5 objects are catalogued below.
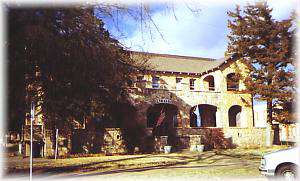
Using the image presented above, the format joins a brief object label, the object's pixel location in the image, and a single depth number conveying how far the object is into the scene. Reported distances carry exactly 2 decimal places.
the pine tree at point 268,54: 31.97
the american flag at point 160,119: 29.07
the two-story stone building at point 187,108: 28.06
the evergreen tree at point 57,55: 9.27
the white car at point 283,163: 10.59
